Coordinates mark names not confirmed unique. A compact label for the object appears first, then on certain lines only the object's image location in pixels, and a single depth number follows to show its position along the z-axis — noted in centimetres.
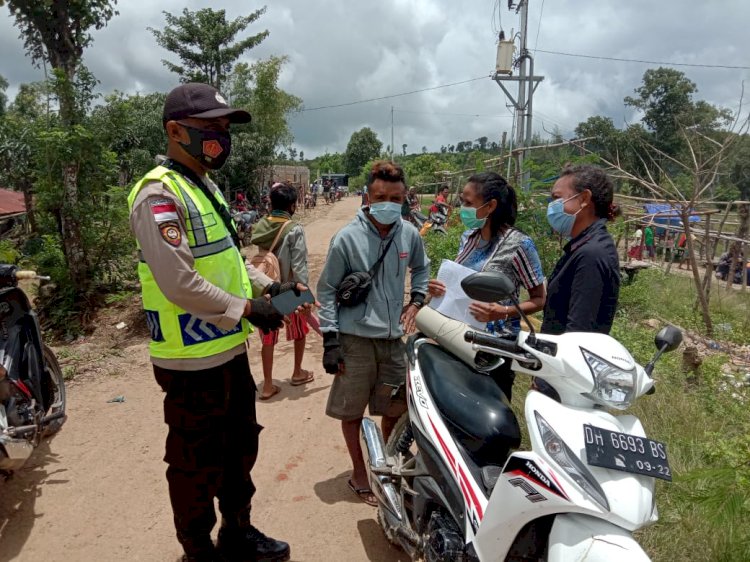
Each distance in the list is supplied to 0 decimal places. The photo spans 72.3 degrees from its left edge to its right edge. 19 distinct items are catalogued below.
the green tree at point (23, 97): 2342
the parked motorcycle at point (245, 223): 1335
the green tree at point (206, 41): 1609
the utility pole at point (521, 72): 1234
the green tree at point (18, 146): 665
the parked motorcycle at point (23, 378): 274
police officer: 183
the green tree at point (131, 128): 655
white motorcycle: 135
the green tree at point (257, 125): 1823
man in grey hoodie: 274
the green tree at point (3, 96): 3536
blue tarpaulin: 576
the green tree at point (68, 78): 633
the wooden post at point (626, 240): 900
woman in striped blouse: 269
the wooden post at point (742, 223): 834
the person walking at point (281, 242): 429
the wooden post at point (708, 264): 644
